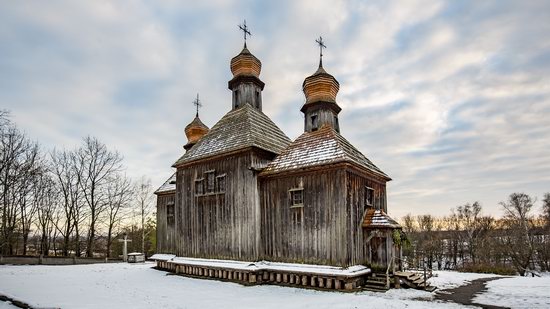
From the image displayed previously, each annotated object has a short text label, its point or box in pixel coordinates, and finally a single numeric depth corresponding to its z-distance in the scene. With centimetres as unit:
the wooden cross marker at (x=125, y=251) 2716
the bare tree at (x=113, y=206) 3341
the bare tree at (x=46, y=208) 3066
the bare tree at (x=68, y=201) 3120
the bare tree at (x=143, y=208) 3753
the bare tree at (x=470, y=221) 4531
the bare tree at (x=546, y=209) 3819
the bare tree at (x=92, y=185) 3119
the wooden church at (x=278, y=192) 1310
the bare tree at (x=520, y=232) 3128
